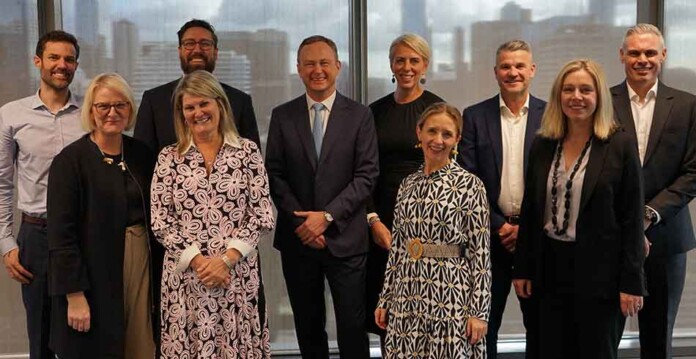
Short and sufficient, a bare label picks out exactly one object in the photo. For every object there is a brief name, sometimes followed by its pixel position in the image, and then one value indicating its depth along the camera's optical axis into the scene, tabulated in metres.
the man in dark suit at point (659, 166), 2.93
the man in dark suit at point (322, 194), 3.13
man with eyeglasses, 3.20
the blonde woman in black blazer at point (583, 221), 2.60
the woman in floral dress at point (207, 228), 2.63
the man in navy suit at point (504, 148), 3.16
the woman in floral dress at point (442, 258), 2.65
